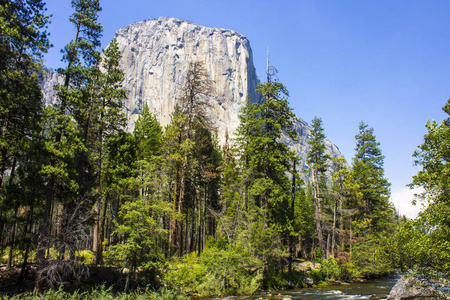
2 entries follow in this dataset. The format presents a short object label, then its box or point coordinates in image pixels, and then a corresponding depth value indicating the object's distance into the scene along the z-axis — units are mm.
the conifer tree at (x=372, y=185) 33250
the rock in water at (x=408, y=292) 13359
